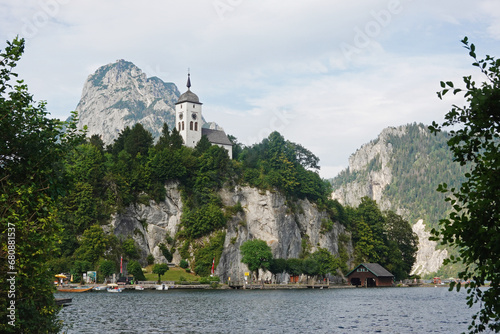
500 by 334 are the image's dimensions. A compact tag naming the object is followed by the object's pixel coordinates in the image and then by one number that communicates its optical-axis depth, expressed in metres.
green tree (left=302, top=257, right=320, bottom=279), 123.44
